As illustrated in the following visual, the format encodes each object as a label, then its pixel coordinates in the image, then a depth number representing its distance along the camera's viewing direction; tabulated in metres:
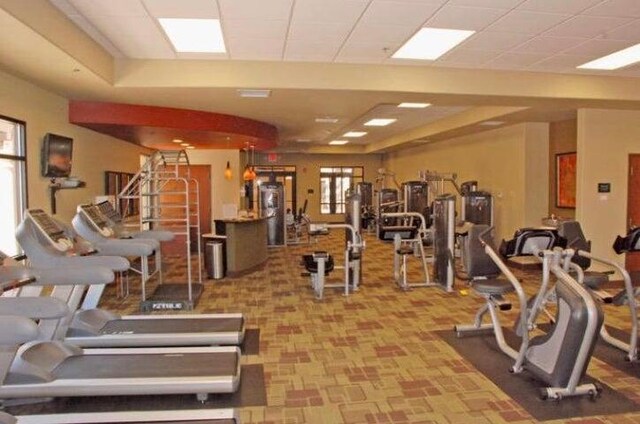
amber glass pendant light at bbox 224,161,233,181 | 12.31
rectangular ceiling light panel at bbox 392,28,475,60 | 4.67
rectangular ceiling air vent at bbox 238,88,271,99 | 5.93
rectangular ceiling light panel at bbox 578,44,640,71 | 5.33
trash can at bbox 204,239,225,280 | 8.05
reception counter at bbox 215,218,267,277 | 8.41
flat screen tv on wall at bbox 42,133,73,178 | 5.73
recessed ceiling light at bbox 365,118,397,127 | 10.42
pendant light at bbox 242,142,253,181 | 12.72
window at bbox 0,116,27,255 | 5.19
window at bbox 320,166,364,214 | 18.45
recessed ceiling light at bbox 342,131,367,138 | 12.51
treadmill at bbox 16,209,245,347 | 3.57
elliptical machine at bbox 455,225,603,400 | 3.32
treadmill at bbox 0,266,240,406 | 3.27
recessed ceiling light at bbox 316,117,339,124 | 8.95
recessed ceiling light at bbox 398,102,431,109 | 8.41
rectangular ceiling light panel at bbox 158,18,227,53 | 4.39
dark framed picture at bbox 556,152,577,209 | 8.56
